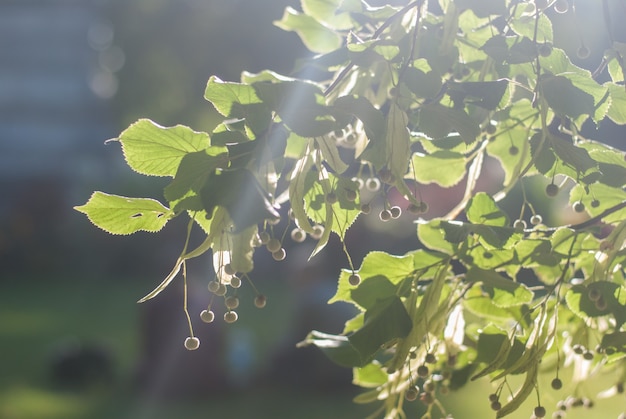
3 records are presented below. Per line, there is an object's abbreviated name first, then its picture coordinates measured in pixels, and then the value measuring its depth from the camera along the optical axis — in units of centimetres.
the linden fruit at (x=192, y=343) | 75
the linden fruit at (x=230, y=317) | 73
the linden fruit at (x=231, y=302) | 75
